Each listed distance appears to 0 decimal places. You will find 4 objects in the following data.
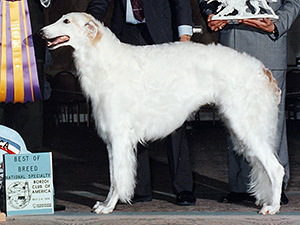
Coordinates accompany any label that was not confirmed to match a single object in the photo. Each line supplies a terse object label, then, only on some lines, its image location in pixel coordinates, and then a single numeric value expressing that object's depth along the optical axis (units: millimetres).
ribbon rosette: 5900
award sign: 5310
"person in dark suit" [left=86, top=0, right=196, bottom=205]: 5854
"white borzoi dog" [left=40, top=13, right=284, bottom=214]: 5314
